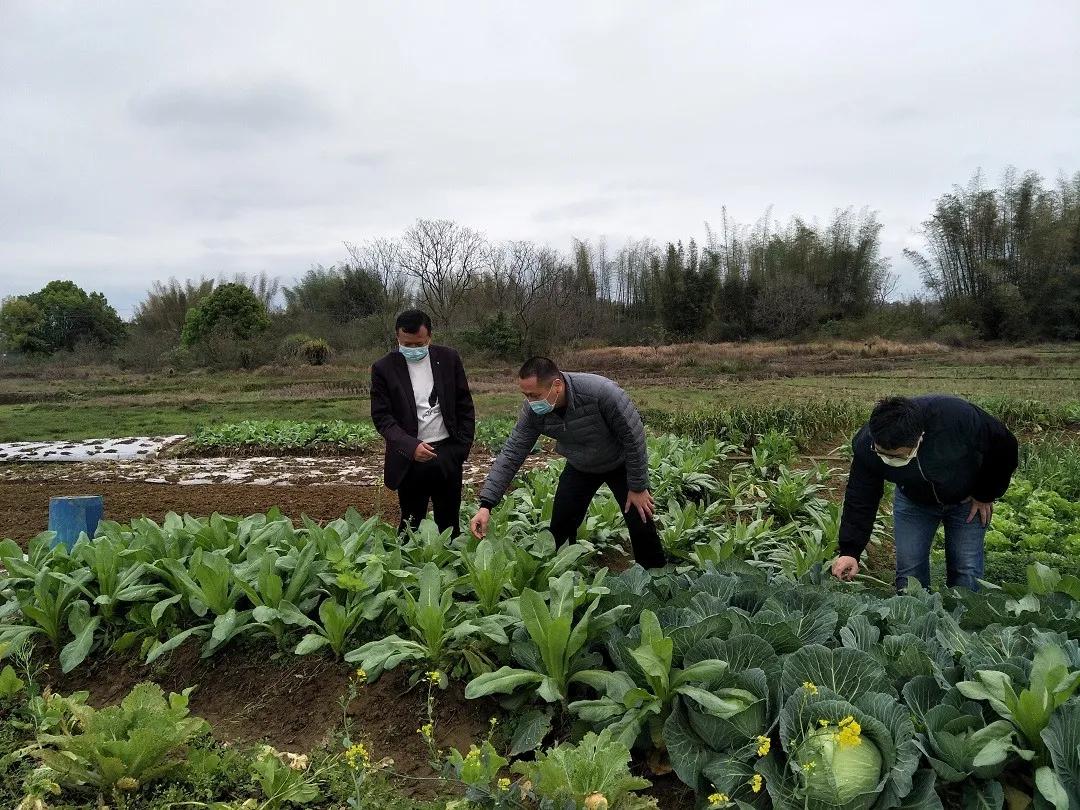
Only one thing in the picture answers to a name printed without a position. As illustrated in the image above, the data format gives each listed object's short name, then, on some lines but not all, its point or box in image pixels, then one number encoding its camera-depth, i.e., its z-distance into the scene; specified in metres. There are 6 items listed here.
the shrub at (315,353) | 25.91
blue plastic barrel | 3.75
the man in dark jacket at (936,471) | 3.06
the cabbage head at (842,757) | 1.78
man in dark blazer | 4.16
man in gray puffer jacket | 3.52
